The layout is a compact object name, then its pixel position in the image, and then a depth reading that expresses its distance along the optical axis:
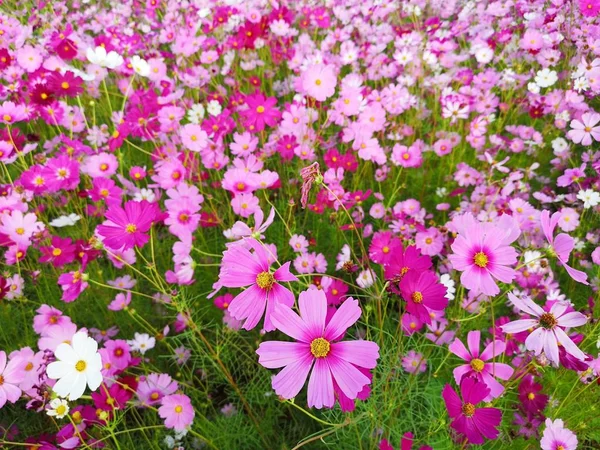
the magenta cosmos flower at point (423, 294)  0.60
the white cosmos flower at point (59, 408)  0.74
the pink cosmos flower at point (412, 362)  1.00
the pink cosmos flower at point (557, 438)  0.77
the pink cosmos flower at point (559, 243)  0.64
